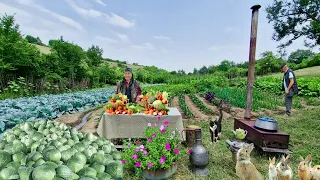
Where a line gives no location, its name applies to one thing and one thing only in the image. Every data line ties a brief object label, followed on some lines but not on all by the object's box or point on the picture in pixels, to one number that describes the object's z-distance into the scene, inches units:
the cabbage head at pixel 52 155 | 54.7
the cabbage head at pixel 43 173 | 45.3
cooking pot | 132.9
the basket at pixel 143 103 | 159.8
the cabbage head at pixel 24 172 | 46.1
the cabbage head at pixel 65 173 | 47.6
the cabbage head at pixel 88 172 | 50.9
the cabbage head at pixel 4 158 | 55.2
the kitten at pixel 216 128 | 158.9
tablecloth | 143.4
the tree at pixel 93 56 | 1117.9
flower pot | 100.1
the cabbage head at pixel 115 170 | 56.3
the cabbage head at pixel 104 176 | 52.4
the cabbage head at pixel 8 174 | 47.4
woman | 176.7
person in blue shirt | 243.0
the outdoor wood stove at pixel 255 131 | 128.6
